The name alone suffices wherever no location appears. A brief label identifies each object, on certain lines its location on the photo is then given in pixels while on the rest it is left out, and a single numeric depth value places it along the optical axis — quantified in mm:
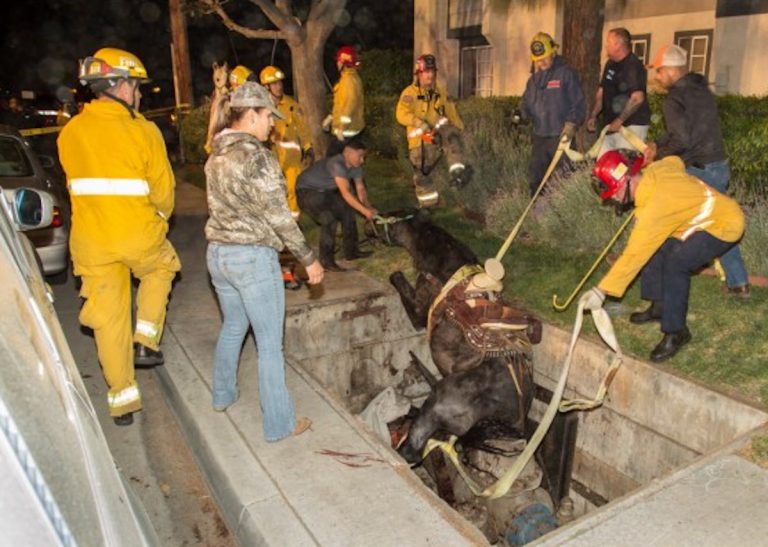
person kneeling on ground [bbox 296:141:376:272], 6453
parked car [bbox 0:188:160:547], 1049
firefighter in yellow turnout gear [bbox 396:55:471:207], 7895
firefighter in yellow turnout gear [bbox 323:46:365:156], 7652
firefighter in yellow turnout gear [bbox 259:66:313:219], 7215
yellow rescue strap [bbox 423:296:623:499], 3746
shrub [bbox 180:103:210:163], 16125
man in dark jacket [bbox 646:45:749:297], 4777
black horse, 4293
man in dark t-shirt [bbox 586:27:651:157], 6754
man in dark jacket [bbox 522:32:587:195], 6848
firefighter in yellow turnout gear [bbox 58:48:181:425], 3828
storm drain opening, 3965
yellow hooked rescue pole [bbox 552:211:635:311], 4651
